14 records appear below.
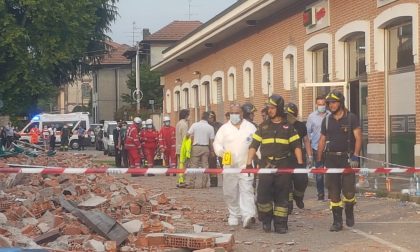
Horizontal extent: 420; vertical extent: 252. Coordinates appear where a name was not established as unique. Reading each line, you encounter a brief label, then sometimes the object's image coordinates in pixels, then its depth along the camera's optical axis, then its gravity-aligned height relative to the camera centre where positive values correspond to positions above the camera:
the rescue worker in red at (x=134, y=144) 21.78 -0.47
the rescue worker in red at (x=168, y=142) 21.77 -0.42
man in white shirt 17.16 -0.34
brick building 16.61 +2.02
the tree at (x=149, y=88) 69.50 +3.86
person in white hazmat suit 10.92 -0.53
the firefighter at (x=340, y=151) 10.43 -0.36
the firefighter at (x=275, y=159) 10.28 -0.46
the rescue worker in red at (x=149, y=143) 22.06 -0.45
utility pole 52.81 +2.69
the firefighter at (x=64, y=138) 47.56 -0.63
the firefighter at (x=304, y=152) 12.03 -0.48
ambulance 50.89 +0.50
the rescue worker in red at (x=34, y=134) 47.44 -0.31
